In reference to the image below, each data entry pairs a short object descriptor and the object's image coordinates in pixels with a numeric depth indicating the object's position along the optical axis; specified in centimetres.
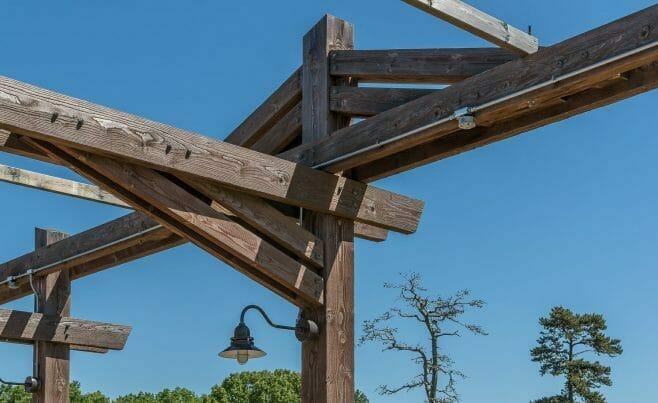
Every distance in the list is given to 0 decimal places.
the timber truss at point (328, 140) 404
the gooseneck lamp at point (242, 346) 511
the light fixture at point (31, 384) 736
